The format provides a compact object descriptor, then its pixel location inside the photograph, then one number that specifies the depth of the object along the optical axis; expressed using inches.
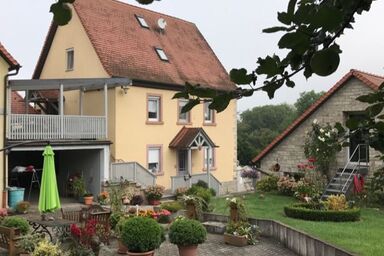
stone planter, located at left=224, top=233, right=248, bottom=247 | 510.3
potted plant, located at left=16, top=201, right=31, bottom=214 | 697.0
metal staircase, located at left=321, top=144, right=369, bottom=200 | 798.5
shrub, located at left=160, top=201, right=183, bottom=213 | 673.0
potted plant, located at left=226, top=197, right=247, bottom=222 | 541.0
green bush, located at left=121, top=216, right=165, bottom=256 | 406.9
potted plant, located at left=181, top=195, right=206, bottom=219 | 604.1
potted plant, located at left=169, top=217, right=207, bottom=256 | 436.5
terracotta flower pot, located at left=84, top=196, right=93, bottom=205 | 792.0
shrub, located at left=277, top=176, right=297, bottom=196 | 863.3
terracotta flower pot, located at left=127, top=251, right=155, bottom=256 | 406.3
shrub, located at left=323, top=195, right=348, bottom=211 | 645.3
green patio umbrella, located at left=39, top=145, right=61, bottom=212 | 551.8
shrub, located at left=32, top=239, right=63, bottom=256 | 376.5
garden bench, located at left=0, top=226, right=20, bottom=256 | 423.8
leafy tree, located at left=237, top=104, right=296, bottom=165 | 3304.6
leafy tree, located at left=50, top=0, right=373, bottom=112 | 44.0
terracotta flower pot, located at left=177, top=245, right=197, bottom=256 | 442.3
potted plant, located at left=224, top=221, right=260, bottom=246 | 511.5
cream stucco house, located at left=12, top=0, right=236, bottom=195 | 900.6
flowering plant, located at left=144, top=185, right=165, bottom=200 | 827.4
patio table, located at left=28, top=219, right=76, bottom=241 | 477.9
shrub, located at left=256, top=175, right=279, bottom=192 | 926.4
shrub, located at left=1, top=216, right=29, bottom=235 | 444.8
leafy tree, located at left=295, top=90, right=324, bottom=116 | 3250.5
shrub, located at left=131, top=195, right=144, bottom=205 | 792.9
